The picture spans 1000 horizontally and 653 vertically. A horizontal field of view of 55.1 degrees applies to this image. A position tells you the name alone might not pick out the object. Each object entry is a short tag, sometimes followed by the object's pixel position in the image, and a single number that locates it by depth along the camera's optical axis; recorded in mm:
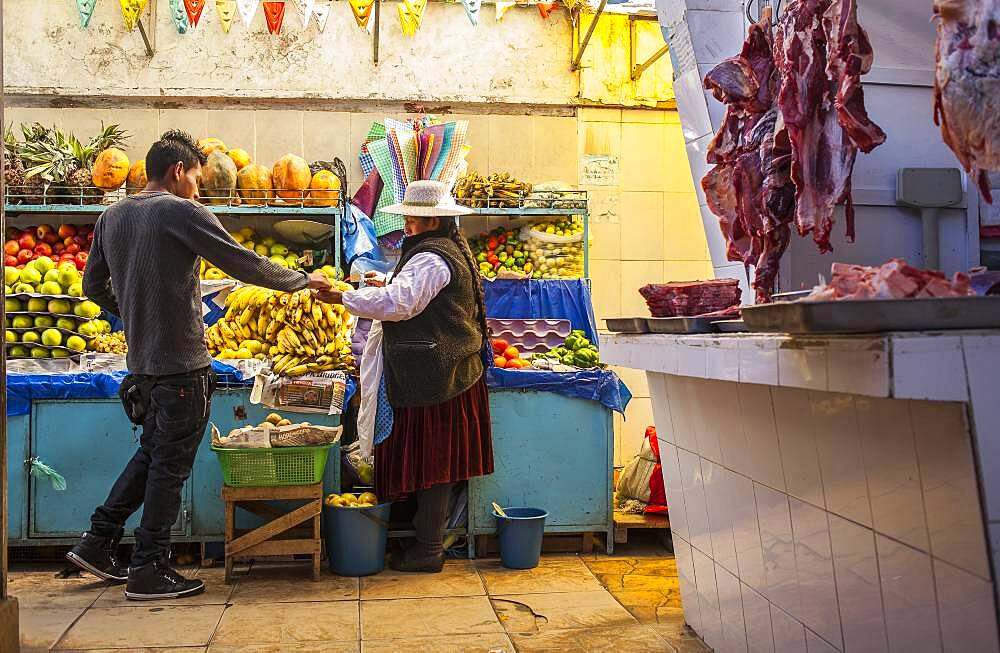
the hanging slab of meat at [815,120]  2656
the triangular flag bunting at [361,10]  6160
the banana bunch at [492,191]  6625
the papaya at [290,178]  6297
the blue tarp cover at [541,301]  6453
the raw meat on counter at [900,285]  1988
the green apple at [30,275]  5715
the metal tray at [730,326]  2833
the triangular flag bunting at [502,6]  7008
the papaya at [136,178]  6289
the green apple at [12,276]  5746
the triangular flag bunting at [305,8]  6316
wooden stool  5020
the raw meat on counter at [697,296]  3395
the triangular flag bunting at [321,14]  6566
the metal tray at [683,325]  2988
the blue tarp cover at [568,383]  5660
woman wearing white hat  5156
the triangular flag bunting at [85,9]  5882
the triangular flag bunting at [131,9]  6012
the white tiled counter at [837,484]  1906
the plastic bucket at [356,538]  5180
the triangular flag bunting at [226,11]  6562
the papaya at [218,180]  6219
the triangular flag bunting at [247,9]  6312
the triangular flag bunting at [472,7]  6293
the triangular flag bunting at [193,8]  6230
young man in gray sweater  4621
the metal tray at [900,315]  1821
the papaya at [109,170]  6137
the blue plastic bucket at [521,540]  5371
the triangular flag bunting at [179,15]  6453
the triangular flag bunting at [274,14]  6570
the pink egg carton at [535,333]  6449
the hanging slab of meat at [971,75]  1865
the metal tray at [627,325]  3410
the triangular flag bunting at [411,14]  6320
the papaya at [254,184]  6266
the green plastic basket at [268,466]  5020
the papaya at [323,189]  6352
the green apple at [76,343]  5652
